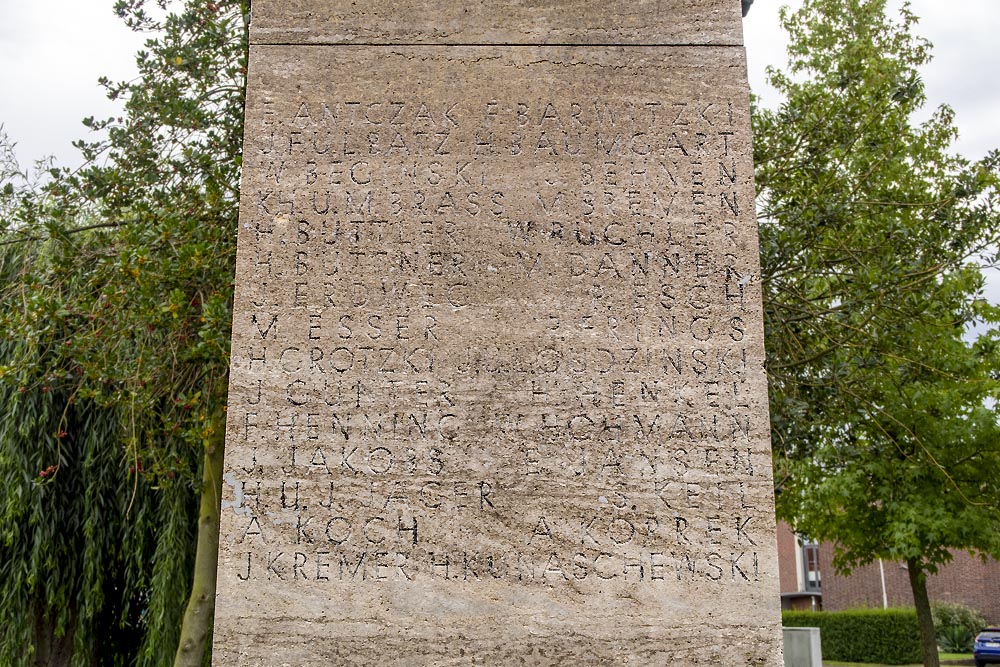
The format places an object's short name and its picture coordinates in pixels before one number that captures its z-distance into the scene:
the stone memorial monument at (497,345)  3.65
